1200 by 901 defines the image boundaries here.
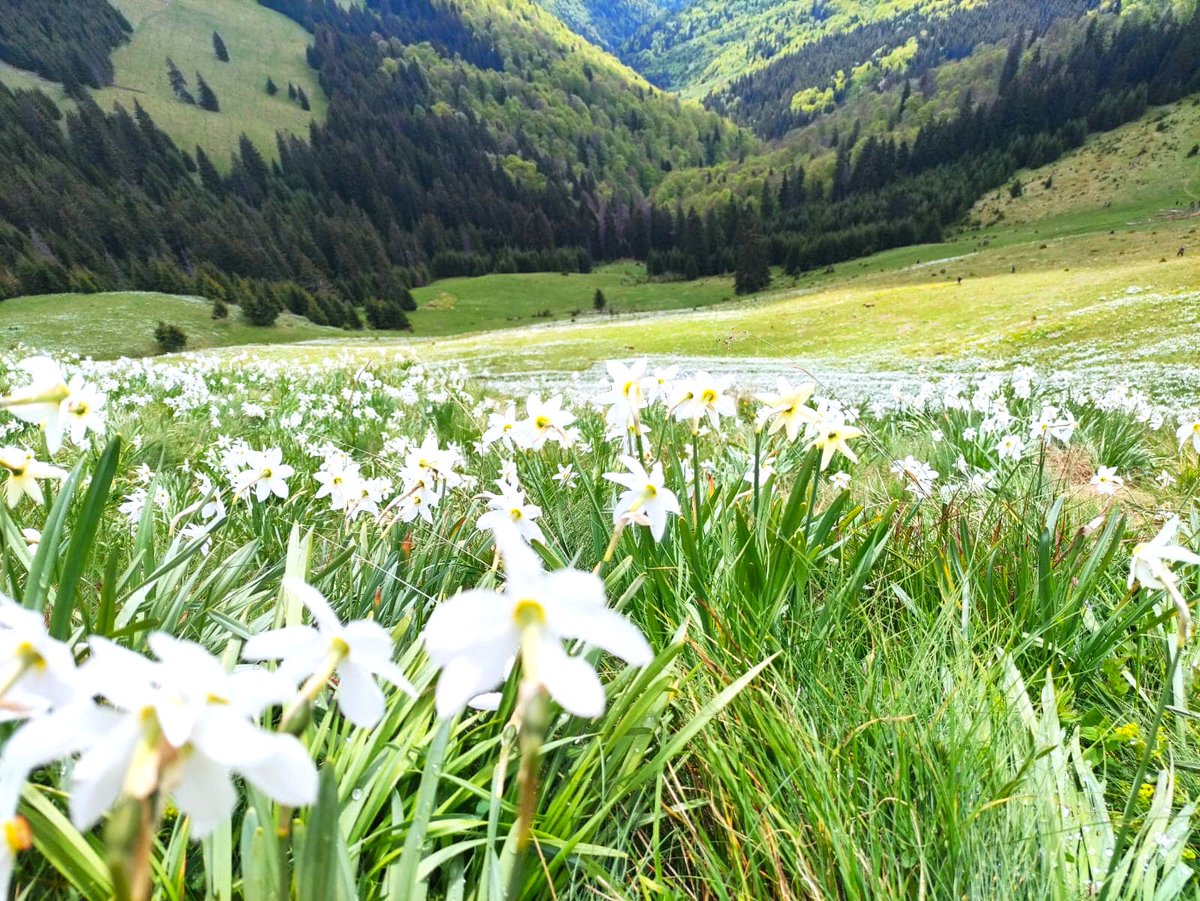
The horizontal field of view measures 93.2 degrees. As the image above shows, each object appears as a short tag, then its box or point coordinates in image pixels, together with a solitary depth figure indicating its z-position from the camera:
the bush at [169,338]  38.69
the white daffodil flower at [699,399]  2.43
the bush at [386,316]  77.31
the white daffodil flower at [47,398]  1.38
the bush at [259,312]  52.25
